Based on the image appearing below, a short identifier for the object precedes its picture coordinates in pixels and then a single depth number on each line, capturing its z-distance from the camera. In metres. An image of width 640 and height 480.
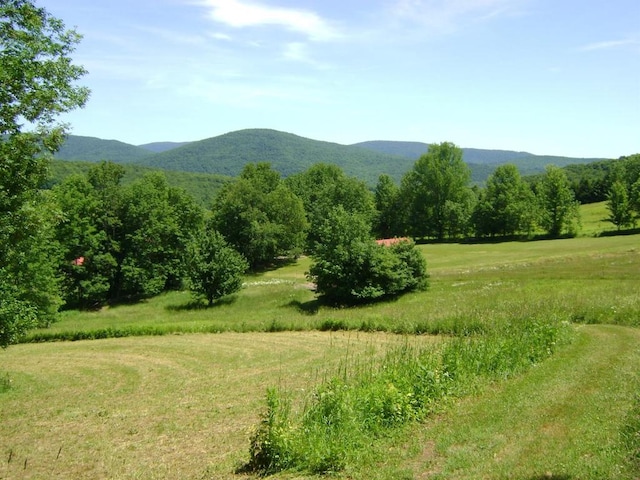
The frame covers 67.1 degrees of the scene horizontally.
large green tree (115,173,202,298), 53.38
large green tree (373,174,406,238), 94.56
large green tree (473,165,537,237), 77.25
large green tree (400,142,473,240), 87.44
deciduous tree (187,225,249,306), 44.31
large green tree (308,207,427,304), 38.69
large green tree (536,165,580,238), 74.06
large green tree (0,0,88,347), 11.12
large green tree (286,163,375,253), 81.25
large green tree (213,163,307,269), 64.12
